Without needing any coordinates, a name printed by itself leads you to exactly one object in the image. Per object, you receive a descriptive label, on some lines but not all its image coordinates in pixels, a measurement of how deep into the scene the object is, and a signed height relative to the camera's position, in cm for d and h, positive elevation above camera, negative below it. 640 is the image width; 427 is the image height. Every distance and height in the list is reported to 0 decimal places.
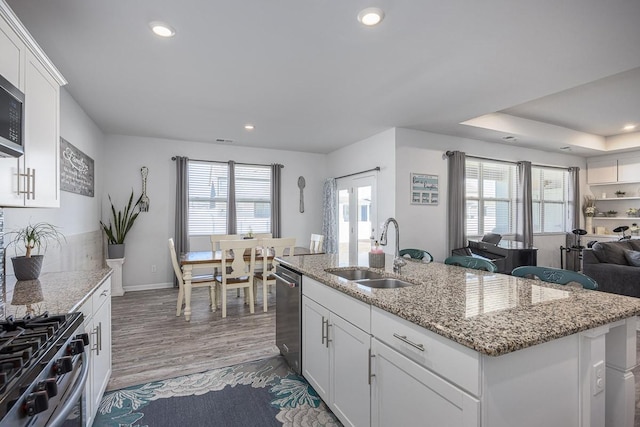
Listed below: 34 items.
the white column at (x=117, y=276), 493 -97
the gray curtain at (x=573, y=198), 697 +35
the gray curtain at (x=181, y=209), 552 +11
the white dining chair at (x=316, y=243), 500 -46
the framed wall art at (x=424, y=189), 501 +41
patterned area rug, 199 -130
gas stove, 87 -50
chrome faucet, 226 -35
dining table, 380 -59
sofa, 395 -71
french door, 554 +3
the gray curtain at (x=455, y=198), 524 +27
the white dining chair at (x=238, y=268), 391 -68
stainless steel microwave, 134 +44
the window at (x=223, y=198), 585 +34
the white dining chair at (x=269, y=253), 417 -52
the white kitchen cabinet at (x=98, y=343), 173 -81
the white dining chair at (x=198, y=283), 392 -89
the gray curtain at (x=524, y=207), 605 +13
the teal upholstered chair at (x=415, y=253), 310 -40
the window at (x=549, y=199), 662 +33
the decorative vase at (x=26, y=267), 208 -35
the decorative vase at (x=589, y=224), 712 -24
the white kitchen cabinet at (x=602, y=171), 681 +95
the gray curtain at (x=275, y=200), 634 +30
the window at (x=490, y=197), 577 +33
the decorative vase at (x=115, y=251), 488 -56
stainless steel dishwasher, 244 -83
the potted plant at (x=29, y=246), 210 -23
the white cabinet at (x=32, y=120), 151 +57
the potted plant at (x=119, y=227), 491 -19
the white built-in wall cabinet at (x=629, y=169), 644 +93
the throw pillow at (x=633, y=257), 414 -59
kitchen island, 106 -55
